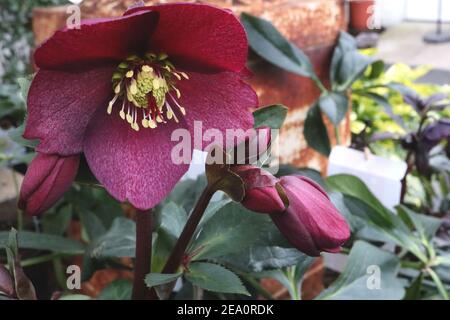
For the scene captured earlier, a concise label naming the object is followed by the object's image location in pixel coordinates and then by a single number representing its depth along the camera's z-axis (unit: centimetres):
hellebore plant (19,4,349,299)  37
